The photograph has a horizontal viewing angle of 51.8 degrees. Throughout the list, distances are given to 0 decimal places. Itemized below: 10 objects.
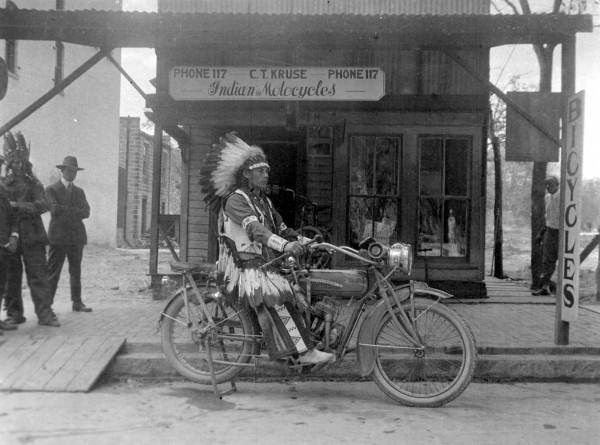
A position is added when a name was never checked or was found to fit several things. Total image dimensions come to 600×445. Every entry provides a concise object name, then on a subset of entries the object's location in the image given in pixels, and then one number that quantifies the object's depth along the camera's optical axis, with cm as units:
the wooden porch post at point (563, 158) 590
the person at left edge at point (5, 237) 609
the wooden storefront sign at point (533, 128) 627
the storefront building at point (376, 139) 879
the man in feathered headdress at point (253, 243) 459
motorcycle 453
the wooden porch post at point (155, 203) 860
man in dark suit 724
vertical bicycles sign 575
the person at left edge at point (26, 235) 637
